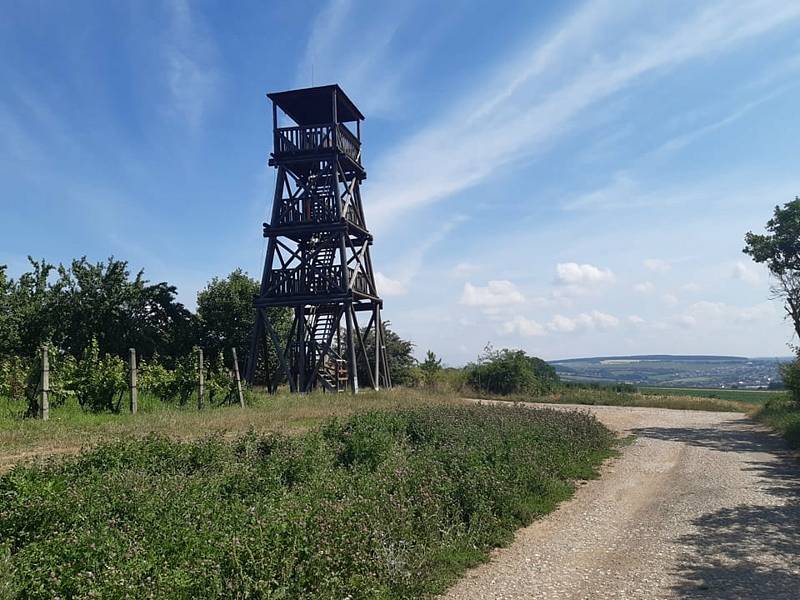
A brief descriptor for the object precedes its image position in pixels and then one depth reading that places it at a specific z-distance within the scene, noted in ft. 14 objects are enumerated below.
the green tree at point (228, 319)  101.81
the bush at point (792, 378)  70.03
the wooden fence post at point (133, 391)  46.68
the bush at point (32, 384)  42.47
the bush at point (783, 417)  52.20
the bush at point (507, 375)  119.75
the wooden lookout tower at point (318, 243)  79.61
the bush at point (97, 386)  47.16
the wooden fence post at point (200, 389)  53.88
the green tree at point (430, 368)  122.52
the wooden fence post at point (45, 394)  39.84
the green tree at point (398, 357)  119.24
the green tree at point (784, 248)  69.21
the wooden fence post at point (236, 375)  57.09
